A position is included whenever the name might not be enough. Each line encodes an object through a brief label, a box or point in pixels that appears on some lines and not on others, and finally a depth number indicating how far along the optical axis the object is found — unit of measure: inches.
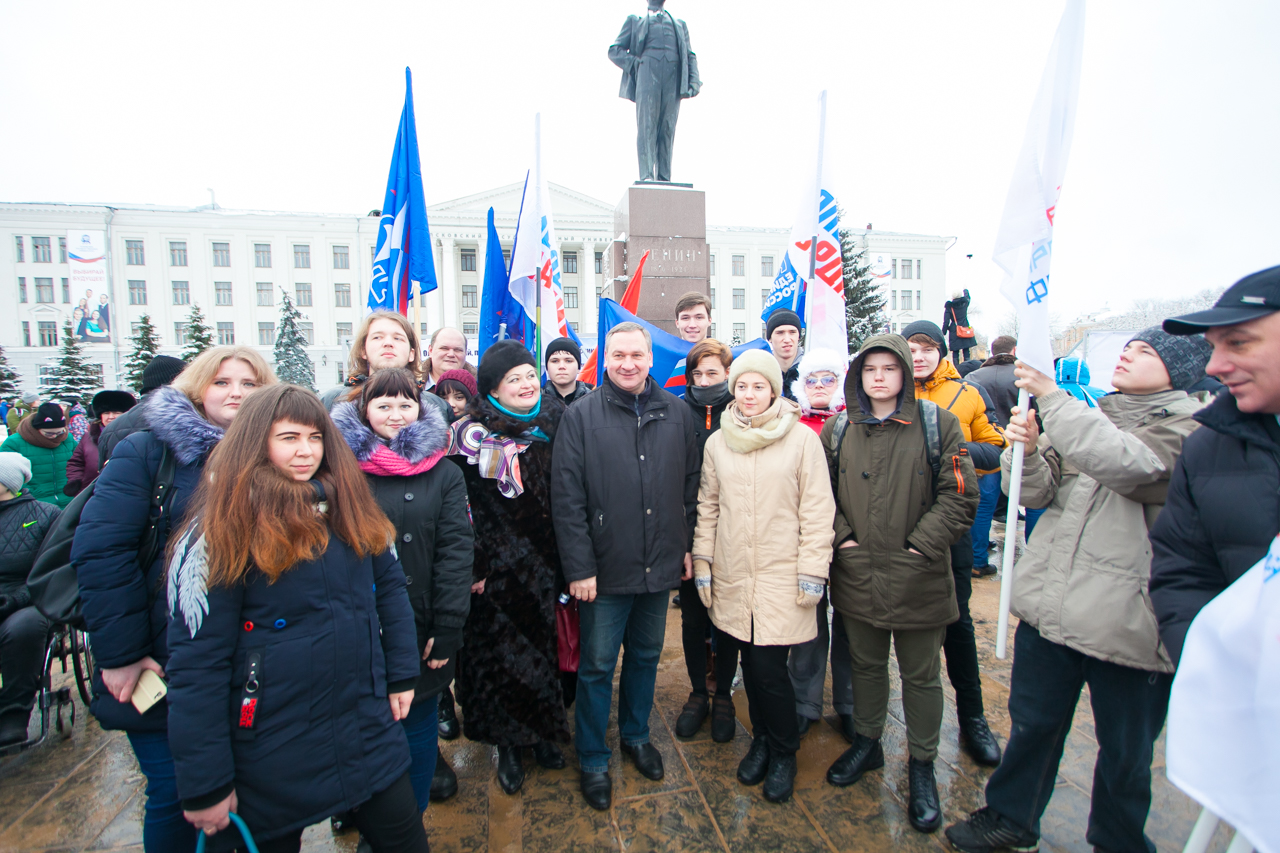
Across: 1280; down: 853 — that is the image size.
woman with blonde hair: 66.8
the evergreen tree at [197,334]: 978.7
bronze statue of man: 273.7
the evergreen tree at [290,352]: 1326.3
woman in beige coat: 97.9
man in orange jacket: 110.2
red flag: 219.5
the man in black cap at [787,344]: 161.0
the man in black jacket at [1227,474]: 51.0
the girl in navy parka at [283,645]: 60.0
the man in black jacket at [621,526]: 100.8
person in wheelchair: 120.2
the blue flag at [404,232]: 170.2
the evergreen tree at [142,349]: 1015.0
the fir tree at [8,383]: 943.0
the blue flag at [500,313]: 195.8
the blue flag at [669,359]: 164.4
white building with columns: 1726.1
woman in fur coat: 105.0
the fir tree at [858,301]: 774.5
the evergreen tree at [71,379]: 992.9
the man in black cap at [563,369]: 148.4
